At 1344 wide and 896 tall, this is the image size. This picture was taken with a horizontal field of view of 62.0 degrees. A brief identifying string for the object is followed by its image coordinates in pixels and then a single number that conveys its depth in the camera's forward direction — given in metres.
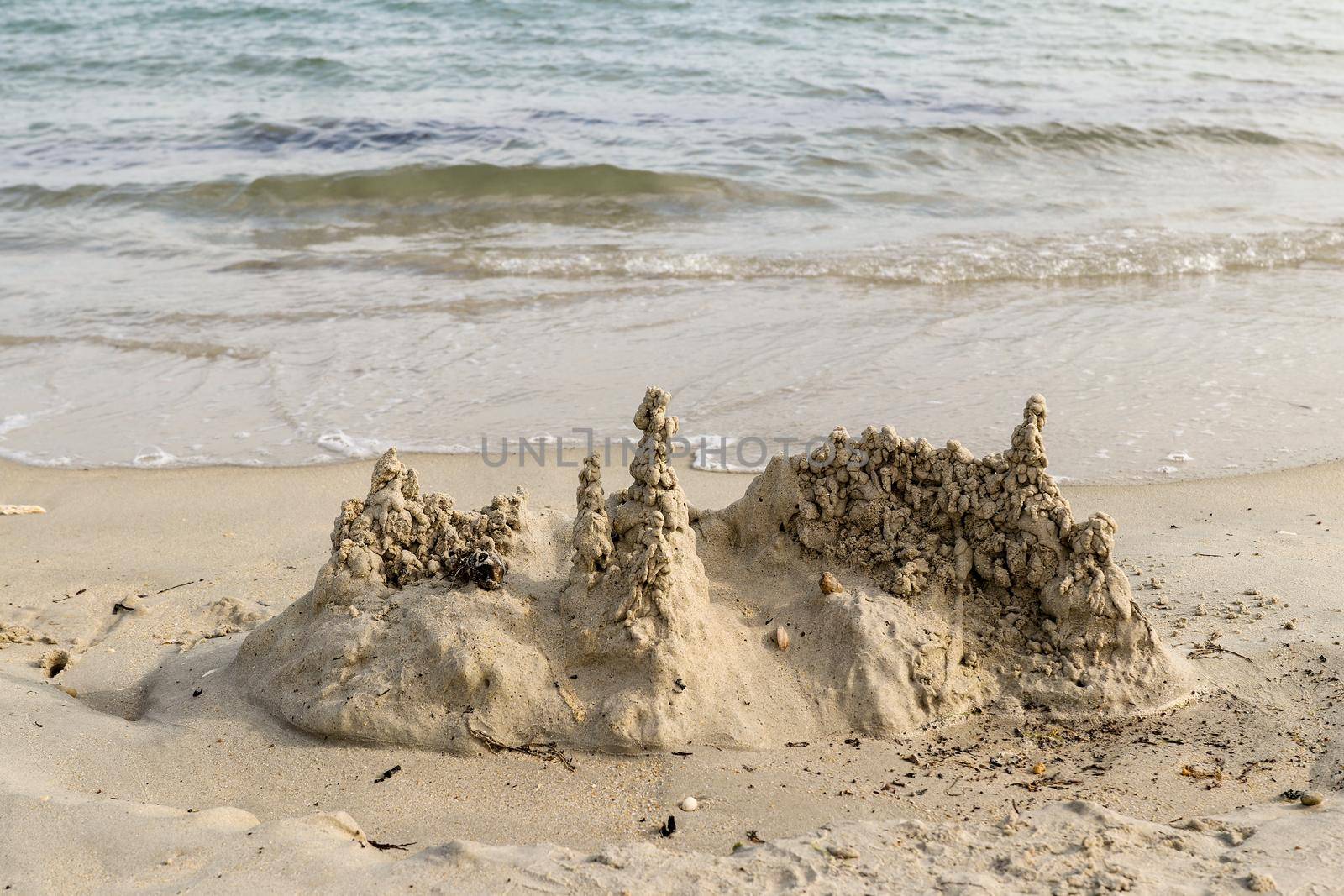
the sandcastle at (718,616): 2.77
